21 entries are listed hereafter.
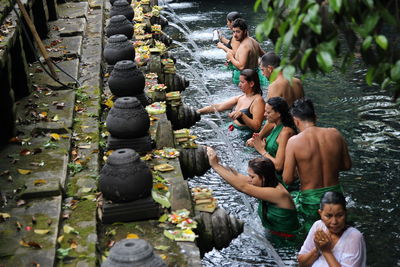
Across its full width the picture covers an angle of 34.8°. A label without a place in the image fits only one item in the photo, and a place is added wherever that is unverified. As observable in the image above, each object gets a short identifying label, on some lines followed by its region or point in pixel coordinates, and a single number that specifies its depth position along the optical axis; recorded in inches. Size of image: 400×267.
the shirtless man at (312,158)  273.1
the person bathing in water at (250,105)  378.0
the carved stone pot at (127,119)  279.3
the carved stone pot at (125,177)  232.7
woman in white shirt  224.5
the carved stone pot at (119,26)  443.2
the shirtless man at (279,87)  358.9
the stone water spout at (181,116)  385.7
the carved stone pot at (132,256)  177.8
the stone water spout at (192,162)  306.3
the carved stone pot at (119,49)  378.3
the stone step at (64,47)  437.7
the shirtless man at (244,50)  461.4
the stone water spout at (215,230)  240.5
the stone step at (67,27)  495.5
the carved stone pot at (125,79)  323.1
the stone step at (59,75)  386.3
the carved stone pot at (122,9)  508.1
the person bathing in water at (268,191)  270.7
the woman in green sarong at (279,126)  310.8
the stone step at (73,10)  557.4
